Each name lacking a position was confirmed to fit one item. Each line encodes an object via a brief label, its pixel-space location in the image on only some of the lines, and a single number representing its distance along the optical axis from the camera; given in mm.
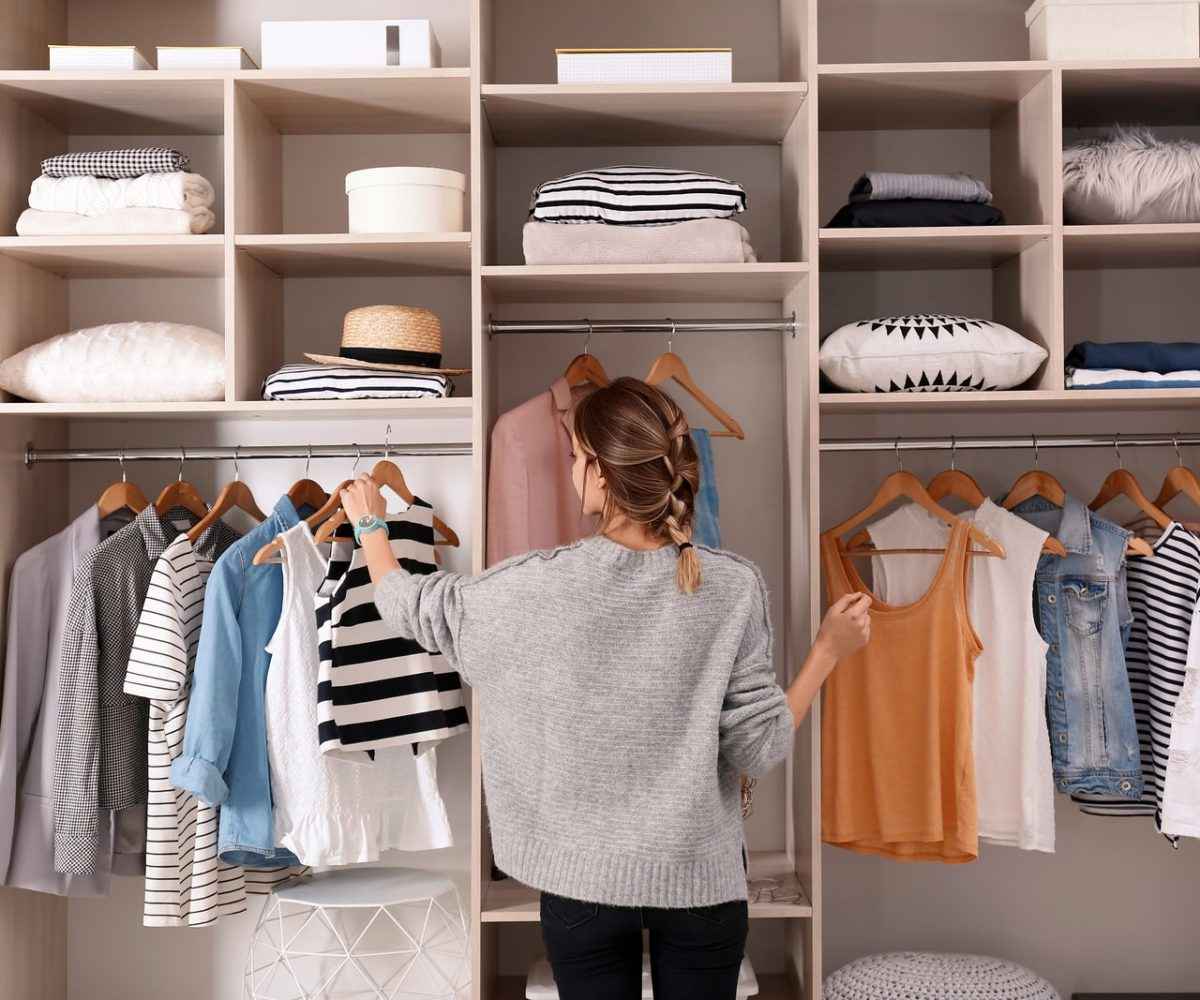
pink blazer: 2312
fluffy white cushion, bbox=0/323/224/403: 2359
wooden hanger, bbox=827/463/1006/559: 2445
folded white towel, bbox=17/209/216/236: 2352
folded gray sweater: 2348
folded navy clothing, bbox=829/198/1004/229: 2357
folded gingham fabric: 2387
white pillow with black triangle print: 2293
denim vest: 2350
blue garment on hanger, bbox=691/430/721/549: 2424
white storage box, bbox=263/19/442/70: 2352
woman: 1658
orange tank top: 2318
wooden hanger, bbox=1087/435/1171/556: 2391
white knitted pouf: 2391
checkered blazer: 2293
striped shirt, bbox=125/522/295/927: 2270
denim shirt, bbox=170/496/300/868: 2234
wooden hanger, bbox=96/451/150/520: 2516
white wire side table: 2613
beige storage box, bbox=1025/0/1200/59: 2316
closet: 2613
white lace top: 2309
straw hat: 2352
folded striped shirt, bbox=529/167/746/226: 2293
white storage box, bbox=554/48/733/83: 2316
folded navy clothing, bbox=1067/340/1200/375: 2316
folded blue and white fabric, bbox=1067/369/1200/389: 2307
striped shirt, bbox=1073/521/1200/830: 2344
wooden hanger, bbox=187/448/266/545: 2479
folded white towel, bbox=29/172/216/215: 2365
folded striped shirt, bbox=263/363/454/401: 2328
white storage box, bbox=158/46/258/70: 2367
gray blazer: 2326
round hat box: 2359
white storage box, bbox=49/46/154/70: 2354
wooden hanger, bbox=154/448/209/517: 2549
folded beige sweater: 2293
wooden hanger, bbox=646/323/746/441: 2426
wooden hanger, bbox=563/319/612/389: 2484
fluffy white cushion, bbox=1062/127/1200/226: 2350
